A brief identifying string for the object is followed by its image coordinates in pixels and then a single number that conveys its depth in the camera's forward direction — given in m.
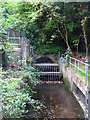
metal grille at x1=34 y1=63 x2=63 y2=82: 6.70
